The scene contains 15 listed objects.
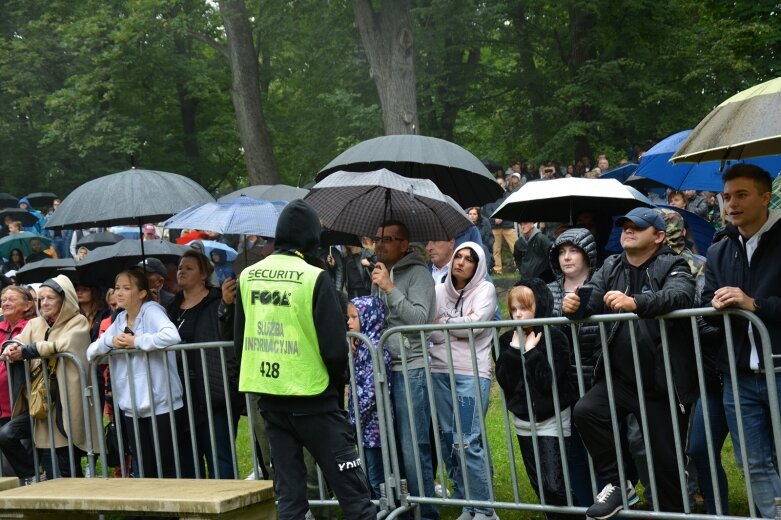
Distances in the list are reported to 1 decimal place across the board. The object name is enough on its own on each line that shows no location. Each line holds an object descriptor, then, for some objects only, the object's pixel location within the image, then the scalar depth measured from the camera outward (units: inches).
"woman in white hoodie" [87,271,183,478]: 280.7
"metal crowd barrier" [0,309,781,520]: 212.2
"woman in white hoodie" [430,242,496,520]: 254.4
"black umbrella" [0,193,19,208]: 989.8
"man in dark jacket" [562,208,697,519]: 217.5
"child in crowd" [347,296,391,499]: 262.8
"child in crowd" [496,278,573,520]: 235.8
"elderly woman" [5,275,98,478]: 300.0
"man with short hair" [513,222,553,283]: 475.5
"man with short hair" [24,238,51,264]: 608.1
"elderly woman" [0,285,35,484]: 313.6
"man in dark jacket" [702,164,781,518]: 207.8
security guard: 218.5
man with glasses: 256.7
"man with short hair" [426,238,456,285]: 302.2
